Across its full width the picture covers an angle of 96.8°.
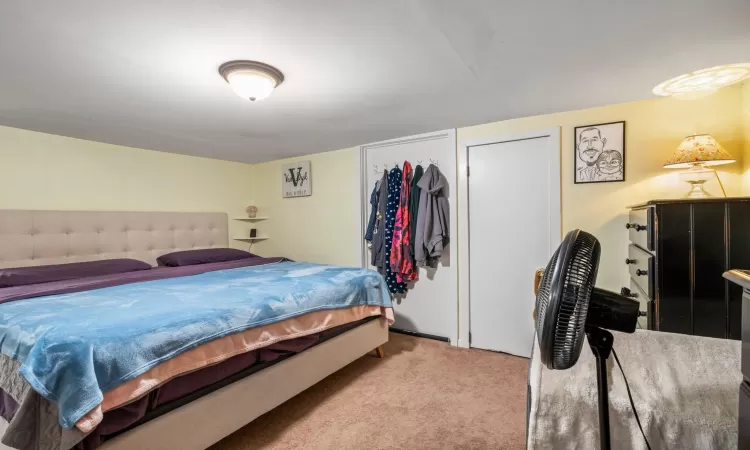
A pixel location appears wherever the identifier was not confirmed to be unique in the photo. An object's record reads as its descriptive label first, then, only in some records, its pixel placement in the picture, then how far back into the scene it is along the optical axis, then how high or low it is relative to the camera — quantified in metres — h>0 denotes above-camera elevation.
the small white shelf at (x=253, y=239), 4.16 -0.17
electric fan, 0.60 -0.17
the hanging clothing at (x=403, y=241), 3.07 -0.16
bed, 1.13 -0.54
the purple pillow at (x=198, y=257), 3.10 -0.31
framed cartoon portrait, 2.32 +0.49
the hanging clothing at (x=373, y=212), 3.34 +0.12
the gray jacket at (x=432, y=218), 2.94 +0.05
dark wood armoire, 1.50 -0.19
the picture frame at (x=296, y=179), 3.85 +0.53
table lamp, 1.79 +0.34
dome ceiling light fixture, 1.64 +0.75
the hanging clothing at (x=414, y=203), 3.07 +0.19
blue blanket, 1.10 -0.41
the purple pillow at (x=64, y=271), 2.16 -0.32
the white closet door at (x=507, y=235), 2.63 -0.10
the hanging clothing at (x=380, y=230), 3.27 -0.06
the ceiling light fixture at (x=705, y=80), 1.81 +0.81
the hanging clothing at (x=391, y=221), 3.20 +0.02
